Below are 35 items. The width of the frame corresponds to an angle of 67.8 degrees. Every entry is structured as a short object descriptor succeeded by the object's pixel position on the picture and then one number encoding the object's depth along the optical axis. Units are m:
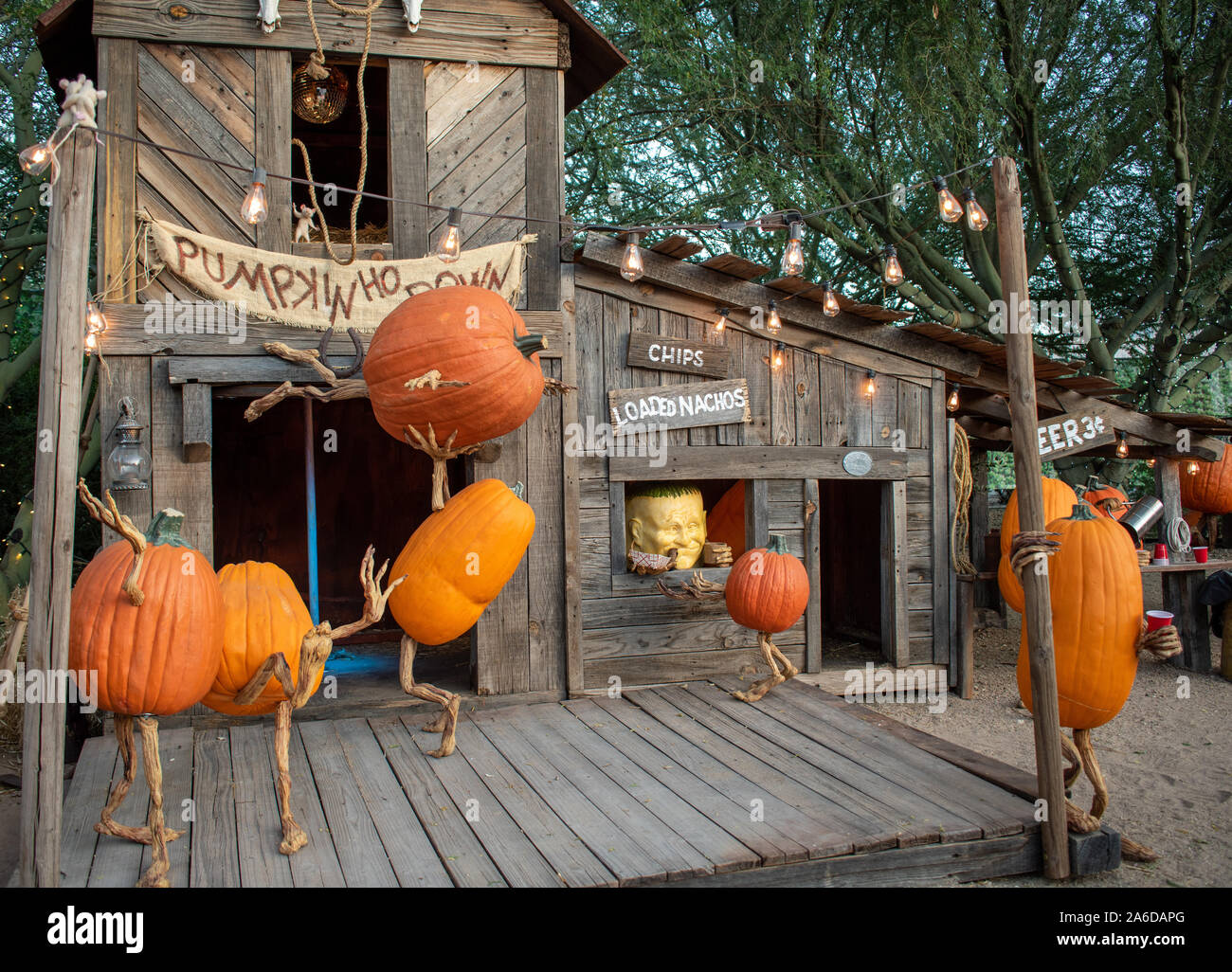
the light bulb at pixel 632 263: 5.38
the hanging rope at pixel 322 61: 4.91
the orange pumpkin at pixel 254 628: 3.80
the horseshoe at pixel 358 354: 5.16
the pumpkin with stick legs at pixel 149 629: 3.34
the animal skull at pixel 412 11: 5.64
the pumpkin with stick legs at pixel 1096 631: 3.97
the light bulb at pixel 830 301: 6.29
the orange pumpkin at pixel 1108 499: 7.51
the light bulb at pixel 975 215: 4.20
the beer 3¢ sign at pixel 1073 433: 8.03
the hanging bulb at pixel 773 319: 6.52
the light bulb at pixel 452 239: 4.91
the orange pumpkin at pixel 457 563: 4.69
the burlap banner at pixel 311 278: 5.33
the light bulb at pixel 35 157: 2.99
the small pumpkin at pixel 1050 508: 7.26
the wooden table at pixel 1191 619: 8.66
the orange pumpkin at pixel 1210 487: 9.48
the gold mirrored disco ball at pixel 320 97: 6.89
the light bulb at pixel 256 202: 4.16
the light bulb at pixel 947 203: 4.35
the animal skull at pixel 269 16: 5.42
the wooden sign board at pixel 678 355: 6.36
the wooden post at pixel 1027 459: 3.78
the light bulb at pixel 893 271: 5.05
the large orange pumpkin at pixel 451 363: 4.49
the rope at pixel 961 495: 7.62
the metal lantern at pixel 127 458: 5.16
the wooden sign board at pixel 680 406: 6.34
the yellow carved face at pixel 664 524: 6.53
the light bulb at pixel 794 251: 4.67
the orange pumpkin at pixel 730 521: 7.95
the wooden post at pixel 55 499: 2.88
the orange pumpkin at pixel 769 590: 5.85
